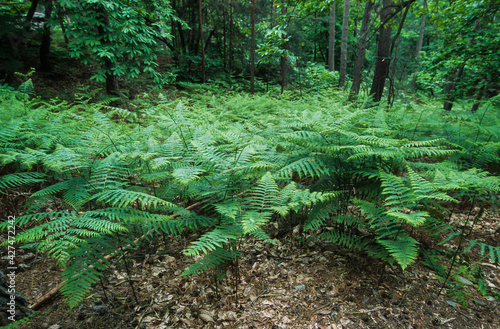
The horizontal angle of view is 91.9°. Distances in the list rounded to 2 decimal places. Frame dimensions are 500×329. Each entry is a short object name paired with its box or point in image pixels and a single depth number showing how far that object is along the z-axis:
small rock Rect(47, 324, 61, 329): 1.61
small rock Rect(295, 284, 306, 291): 2.00
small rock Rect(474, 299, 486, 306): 1.86
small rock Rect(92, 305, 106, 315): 1.74
